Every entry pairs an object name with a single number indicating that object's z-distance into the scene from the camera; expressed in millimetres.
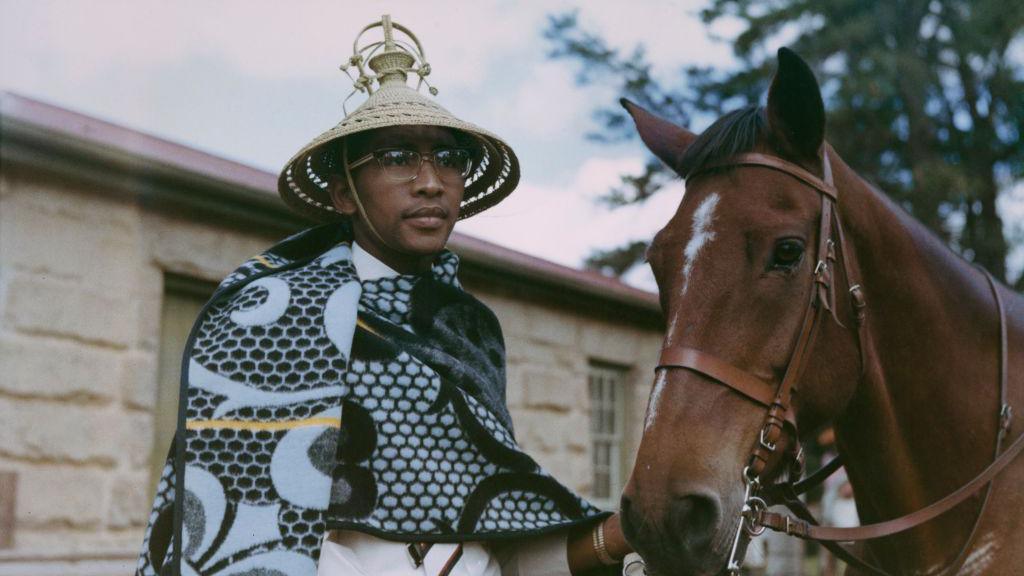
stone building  5246
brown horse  2258
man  2324
